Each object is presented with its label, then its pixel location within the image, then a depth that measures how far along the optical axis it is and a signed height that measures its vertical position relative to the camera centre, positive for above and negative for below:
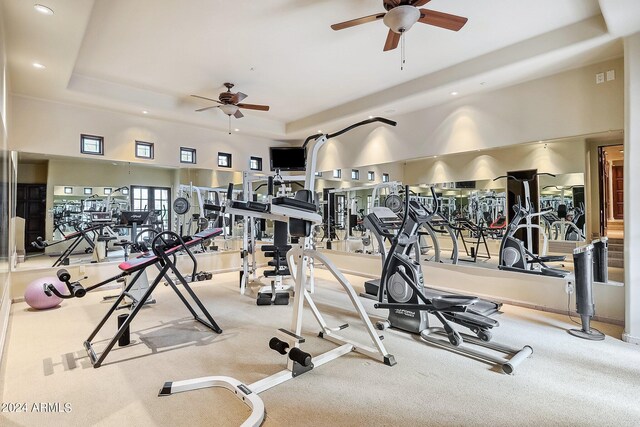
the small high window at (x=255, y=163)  7.39 +1.32
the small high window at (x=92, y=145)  5.30 +1.29
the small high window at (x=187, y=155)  6.42 +1.33
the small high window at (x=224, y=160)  6.93 +1.32
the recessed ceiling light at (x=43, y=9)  2.74 +1.84
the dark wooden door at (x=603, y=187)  3.86 +0.37
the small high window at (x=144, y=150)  5.88 +1.32
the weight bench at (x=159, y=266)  2.74 -0.41
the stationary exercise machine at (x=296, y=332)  2.25 -0.88
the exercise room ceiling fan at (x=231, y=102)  5.12 +1.94
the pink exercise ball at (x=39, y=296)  4.05 -0.93
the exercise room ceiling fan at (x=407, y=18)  2.78 +1.79
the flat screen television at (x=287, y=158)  6.77 +1.30
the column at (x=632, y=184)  3.11 +0.33
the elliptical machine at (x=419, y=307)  2.73 -0.82
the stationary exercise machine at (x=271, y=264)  4.43 -0.67
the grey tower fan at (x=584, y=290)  3.27 -0.73
